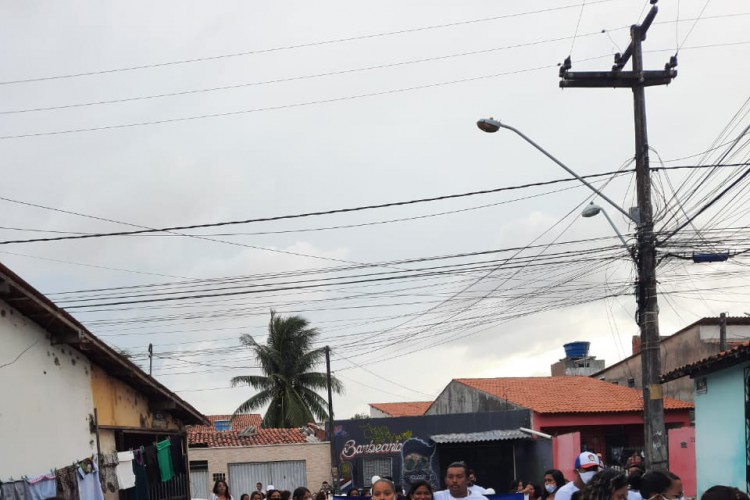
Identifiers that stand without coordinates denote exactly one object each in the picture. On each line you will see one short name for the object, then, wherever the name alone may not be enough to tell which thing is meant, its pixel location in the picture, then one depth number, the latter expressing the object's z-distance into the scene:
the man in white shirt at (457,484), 8.11
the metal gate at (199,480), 38.03
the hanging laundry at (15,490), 12.05
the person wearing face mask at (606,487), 6.40
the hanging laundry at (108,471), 15.27
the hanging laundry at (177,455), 19.53
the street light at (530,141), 14.76
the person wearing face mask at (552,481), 11.48
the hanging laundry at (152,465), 17.52
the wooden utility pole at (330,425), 37.53
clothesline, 12.77
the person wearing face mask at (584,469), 8.60
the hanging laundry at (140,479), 17.06
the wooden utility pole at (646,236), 15.45
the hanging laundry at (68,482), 13.51
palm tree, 44.62
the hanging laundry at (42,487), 12.74
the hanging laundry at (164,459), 18.02
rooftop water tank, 47.38
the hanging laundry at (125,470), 15.93
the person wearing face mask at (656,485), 7.15
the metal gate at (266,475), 38.31
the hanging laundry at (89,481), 14.17
